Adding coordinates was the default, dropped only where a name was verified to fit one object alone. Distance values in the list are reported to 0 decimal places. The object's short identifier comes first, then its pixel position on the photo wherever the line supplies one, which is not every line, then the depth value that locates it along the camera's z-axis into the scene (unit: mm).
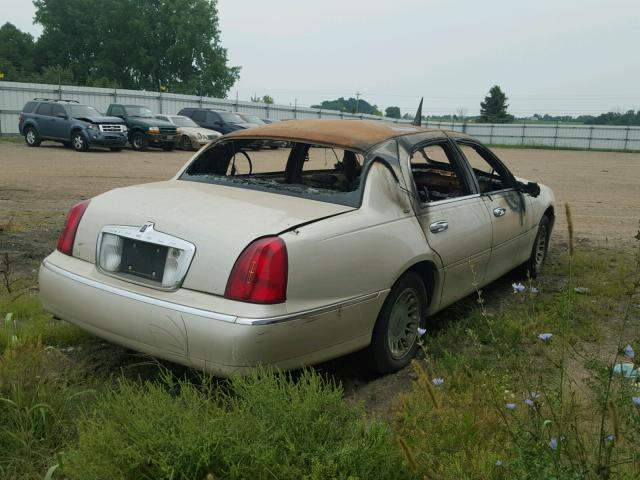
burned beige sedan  2891
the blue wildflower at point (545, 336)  2204
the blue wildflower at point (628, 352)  2025
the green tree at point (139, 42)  65125
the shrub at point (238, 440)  2090
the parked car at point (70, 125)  21531
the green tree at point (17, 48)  63875
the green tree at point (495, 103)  75812
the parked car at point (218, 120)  27625
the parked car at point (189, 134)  25188
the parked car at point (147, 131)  23812
